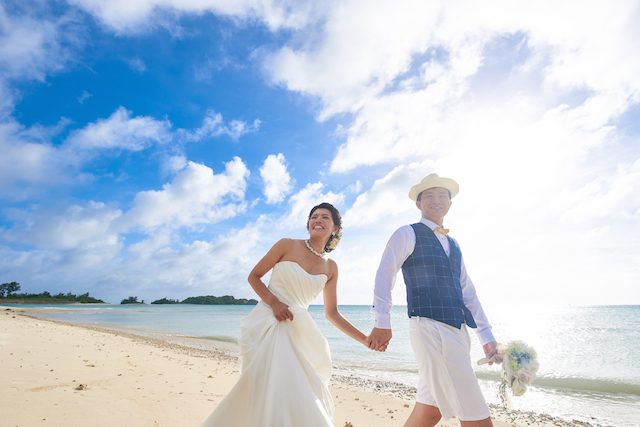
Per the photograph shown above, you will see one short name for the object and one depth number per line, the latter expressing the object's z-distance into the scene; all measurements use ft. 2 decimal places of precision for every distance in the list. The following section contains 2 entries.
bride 9.69
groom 10.08
